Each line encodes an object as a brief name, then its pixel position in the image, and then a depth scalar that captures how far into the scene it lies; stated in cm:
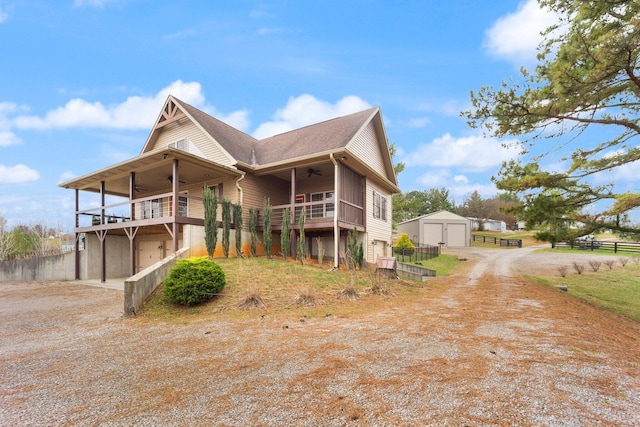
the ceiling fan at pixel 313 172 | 1529
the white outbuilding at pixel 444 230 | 3540
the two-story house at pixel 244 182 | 1336
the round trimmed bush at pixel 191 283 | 775
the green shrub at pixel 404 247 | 2202
